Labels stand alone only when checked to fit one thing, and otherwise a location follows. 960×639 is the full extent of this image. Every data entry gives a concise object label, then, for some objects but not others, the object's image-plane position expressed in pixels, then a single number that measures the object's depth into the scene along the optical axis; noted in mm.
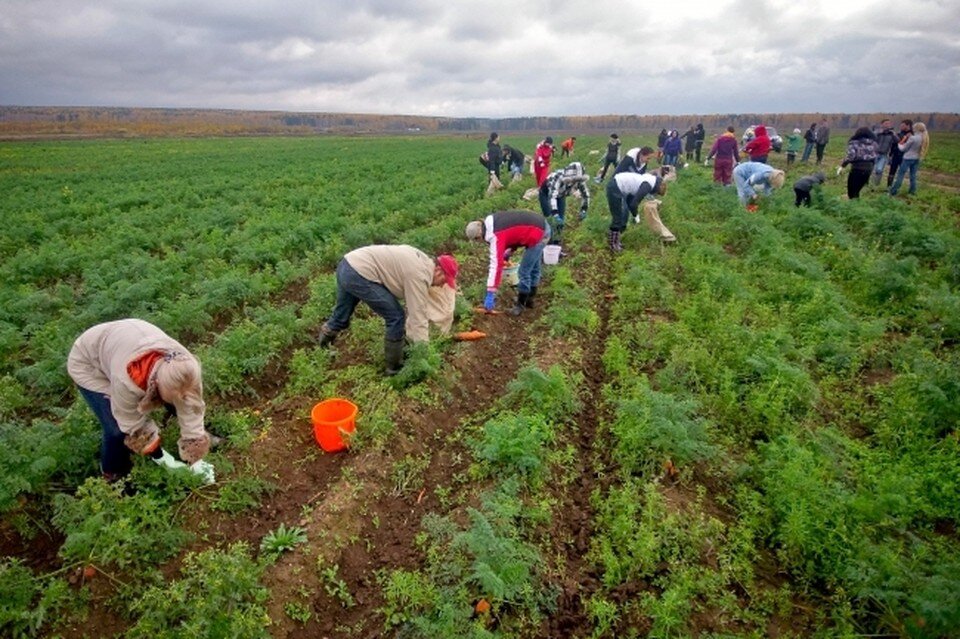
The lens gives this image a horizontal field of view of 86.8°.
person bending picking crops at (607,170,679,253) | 10250
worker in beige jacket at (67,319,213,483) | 3635
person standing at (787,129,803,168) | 22969
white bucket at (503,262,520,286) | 8406
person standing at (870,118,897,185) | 15312
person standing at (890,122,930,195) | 13836
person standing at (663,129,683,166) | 20422
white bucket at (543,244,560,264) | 9588
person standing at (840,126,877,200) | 12641
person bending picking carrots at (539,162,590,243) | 10992
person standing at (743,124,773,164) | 15750
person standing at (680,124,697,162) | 26166
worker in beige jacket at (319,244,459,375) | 5590
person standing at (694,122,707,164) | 25203
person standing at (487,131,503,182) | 18234
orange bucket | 4895
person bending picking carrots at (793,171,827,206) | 13055
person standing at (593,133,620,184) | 18266
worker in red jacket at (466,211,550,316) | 6977
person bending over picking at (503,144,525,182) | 19359
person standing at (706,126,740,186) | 15359
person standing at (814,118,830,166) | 21406
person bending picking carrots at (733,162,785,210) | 12914
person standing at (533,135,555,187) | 14016
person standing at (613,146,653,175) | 11602
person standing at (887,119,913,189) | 14836
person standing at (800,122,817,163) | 22188
